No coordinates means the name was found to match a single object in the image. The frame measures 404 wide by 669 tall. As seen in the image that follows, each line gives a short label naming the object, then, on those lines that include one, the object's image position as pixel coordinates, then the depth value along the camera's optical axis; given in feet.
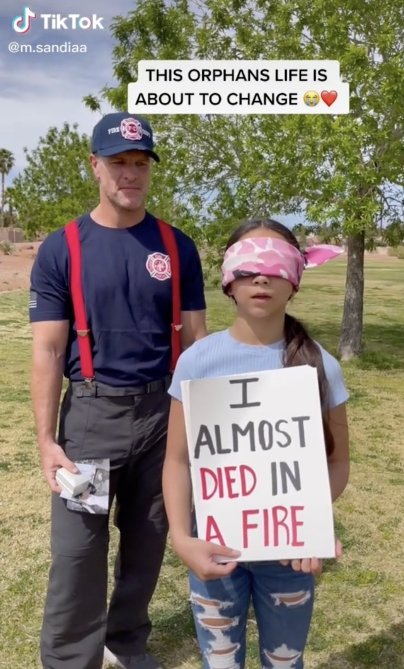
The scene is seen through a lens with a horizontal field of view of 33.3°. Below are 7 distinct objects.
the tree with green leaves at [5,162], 242.37
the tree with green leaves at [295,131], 30.50
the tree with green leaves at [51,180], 86.12
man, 7.80
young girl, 6.00
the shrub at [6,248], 129.70
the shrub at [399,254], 161.17
